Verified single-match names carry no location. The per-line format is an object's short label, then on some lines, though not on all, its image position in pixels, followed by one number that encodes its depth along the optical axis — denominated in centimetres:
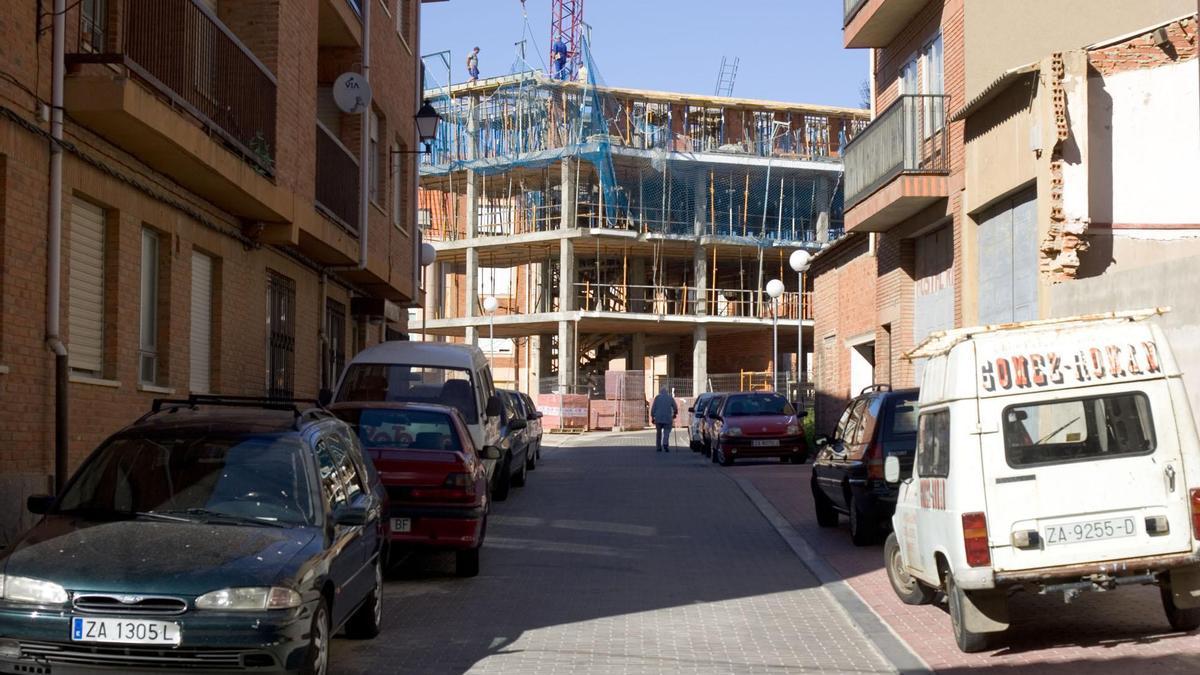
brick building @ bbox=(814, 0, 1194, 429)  1939
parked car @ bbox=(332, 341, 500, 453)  1833
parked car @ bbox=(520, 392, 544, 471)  3021
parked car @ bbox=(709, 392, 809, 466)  3084
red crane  6512
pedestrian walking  3912
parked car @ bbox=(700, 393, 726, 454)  3453
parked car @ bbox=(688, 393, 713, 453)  3825
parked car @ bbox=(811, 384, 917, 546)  1450
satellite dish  2092
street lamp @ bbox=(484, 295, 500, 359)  5474
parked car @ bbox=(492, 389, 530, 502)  2095
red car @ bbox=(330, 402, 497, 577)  1200
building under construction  5781
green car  680
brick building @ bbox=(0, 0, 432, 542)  1101
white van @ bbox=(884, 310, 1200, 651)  852
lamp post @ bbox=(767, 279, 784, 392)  3494
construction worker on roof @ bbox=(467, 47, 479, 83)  6031
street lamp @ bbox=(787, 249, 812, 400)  3147
